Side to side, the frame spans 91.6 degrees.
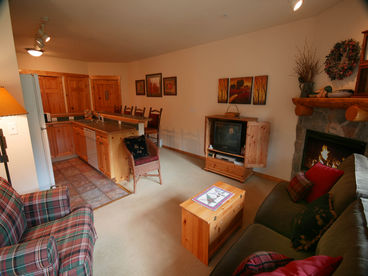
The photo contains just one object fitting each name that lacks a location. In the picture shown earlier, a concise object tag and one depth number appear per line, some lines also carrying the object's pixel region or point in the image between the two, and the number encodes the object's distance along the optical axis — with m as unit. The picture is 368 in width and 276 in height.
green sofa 0.71
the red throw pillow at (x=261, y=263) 0.83
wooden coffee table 1.57
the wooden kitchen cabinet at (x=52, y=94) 4.89
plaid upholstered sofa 0.97
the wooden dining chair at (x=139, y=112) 5.27
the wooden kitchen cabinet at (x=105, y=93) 5.84
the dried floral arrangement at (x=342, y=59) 1.98
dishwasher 3.40
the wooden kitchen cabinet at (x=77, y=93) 5.31
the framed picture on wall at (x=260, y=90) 3.13
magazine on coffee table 1.72
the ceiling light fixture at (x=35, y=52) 3.21
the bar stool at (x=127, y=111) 5.84
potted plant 2.52
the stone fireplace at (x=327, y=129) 1.97
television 3.17
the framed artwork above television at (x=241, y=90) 3.33
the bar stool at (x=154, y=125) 4.71
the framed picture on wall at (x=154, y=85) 5.13
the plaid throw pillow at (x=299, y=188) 1.77
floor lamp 1.55
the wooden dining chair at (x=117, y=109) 5.48
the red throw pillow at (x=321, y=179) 1.62
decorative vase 2.55
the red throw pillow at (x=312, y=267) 0.68
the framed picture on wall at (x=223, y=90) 3.65
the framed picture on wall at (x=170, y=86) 4.73
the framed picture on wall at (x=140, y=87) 5.71
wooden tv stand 2.98
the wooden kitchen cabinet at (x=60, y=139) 4.15
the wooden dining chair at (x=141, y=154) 2.79
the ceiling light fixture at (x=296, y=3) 1.70
